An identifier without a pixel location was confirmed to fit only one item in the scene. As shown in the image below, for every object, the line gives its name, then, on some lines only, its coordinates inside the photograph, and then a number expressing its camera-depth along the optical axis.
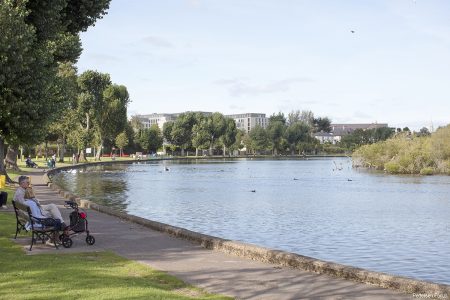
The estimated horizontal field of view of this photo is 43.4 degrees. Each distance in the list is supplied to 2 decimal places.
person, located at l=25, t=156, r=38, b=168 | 71.75
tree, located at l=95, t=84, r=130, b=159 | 110.12
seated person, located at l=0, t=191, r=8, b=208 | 21.80
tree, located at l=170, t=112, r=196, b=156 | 183.25
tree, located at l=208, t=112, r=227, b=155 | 187.75
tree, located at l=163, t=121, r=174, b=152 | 189.75
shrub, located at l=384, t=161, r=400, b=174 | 86.25
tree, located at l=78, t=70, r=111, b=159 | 101.19
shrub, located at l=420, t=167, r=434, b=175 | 80.62
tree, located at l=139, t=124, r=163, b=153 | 161.75
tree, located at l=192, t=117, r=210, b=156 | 182.50
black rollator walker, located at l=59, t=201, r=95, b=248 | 13.88
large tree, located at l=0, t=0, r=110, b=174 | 16.03
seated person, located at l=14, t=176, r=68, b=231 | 14.49
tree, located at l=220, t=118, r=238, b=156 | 190.38
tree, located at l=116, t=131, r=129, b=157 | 137.50
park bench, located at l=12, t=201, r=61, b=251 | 13.66
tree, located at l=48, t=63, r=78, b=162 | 84.56
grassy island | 82.12
